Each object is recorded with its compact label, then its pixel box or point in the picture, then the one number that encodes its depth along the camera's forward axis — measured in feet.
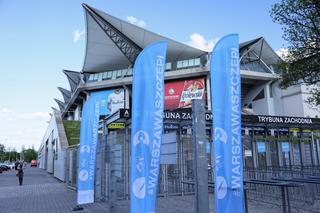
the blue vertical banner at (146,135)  18.47
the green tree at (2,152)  288.71
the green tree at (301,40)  30.48
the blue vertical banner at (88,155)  32.58
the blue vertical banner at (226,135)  17.13
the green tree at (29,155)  449.48
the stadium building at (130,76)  151.33
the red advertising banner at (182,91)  162.81
